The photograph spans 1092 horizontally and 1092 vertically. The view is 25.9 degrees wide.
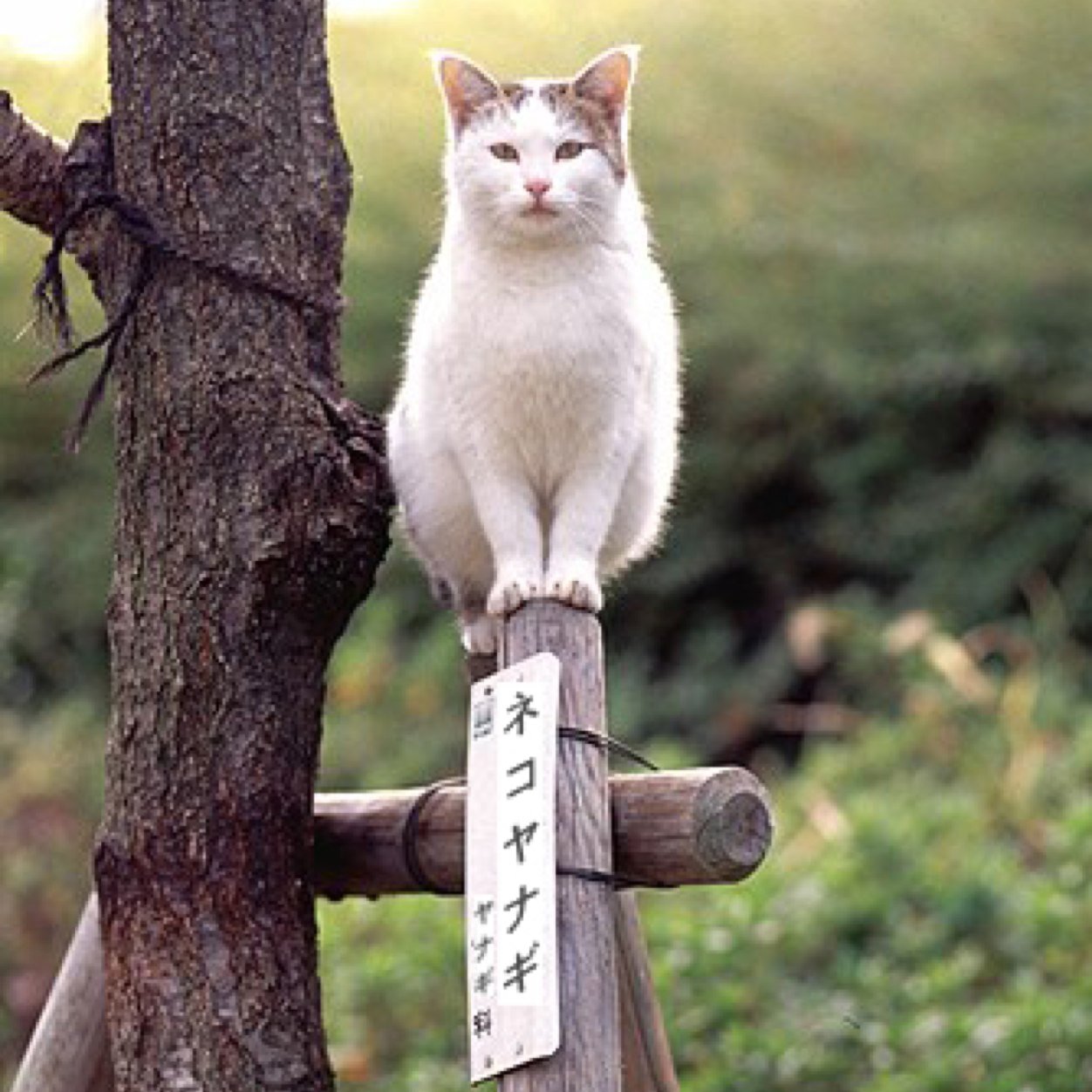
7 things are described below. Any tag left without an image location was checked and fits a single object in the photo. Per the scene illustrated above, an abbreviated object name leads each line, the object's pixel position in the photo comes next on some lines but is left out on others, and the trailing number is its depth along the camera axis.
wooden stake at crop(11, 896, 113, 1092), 2.64
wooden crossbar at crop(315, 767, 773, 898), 2.29
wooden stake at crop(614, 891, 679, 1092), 2.52
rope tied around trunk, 2.48
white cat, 2.42
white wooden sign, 2.19
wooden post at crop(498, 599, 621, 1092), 2.19
